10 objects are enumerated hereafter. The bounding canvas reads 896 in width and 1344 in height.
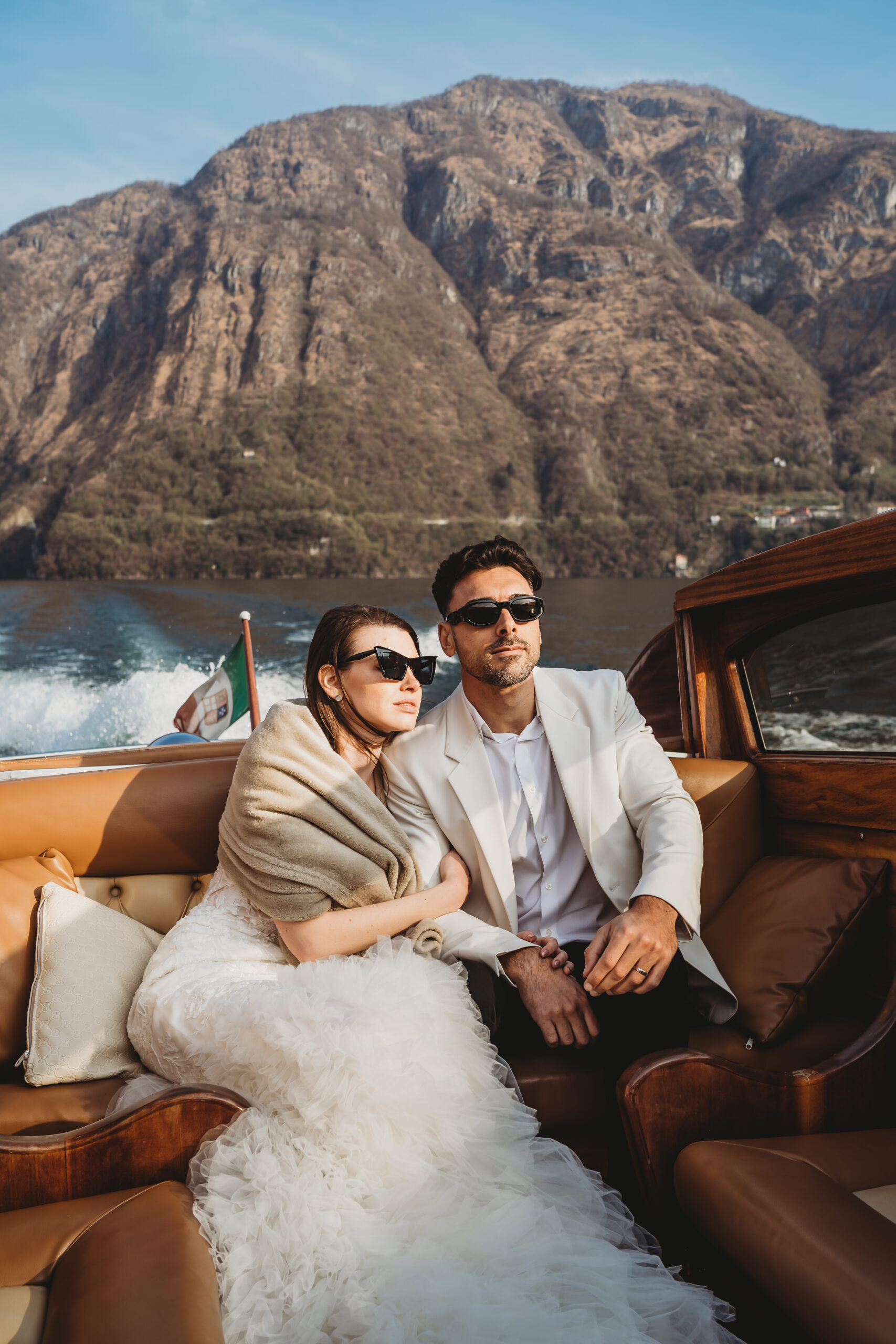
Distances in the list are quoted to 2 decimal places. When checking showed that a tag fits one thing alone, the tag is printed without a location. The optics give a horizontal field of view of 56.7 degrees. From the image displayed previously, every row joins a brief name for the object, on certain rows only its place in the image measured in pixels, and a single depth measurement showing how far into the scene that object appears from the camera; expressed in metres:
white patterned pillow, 1.85
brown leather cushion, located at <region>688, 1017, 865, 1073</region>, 1.83
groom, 1.82
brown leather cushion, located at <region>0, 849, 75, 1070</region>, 1.91
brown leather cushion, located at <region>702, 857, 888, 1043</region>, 1.88
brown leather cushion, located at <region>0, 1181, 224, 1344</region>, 1.07
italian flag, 4.33
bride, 1.19
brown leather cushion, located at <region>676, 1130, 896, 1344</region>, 1.11
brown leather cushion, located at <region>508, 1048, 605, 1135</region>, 1.79
